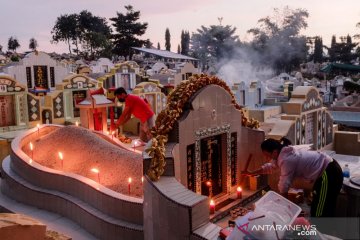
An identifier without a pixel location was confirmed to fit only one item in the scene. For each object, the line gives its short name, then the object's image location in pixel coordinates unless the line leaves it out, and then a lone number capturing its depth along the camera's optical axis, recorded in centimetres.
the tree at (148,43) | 5684
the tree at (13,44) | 7888
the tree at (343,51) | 6669
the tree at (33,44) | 7612
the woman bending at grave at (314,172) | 563
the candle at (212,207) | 721
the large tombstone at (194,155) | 539
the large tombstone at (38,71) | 2564
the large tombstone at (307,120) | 1061
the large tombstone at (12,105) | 1712
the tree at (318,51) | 7681
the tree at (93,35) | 5984
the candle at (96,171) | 837
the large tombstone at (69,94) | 1900
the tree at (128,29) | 5453
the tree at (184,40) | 8280
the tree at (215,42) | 6581
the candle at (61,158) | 921
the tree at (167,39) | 8788
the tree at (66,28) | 7050
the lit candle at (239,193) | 805
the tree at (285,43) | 6575
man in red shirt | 945
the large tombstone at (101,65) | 4291
